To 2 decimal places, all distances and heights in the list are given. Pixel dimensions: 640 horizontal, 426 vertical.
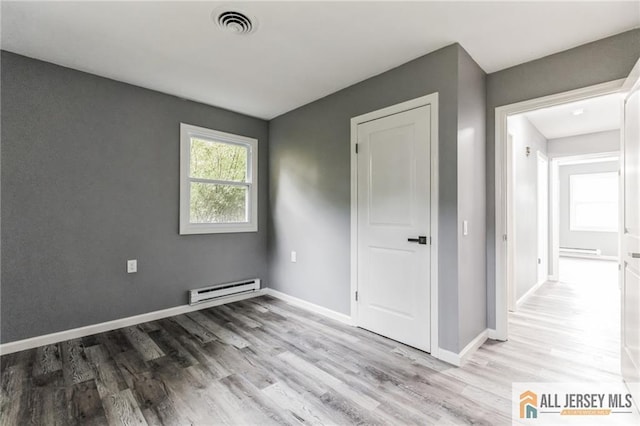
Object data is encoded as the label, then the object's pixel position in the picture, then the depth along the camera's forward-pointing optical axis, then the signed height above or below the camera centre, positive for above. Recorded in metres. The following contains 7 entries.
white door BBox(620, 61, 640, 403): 1.66 -0.15
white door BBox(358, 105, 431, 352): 2.41 -0.10
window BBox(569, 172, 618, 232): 6.87 +0.34
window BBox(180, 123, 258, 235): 3.38 +0.42
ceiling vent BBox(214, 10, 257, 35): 1.92 +1.32
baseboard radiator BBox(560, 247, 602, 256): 7.02 -0.89
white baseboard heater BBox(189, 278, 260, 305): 3.37 -0.94
